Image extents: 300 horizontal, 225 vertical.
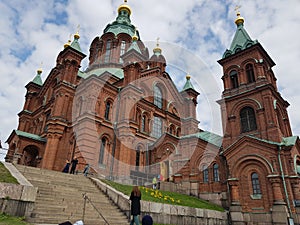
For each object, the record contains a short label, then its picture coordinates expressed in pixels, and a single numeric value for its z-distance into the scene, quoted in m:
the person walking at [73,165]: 17.45
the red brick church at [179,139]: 16.97
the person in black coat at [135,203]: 8.02
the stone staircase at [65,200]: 8.40
